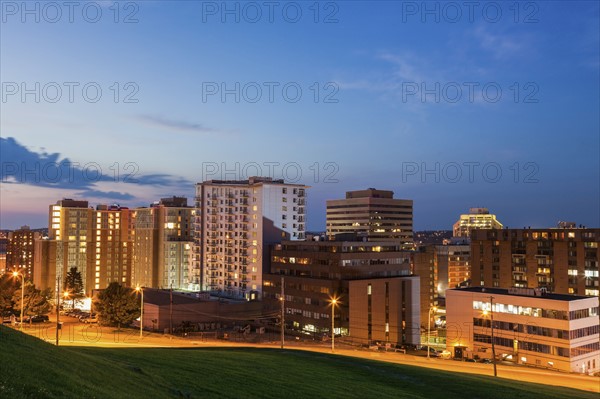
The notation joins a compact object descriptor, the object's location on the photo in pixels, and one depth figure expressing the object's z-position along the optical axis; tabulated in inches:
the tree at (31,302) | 3710.6
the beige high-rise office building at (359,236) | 4958.7
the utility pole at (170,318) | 4031.7
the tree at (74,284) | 6013.8
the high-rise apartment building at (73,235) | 6993.1
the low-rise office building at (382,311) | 4252.0
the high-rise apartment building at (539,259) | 5565.9
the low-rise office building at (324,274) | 4404.5
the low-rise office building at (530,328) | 3535.9
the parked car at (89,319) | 4029.5
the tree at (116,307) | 3666.3
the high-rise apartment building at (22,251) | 6973.4
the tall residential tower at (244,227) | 5703.7
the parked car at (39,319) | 3961.6
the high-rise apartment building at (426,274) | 6515.8
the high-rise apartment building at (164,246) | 6771.7
